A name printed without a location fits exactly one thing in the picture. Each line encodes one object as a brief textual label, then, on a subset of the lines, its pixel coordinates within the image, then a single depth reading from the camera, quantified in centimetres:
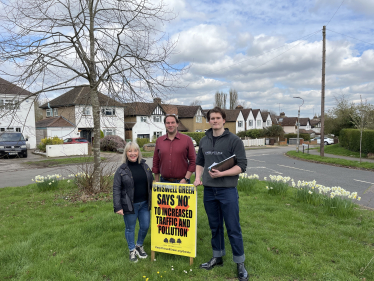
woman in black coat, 382
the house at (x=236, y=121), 5772
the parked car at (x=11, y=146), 2085
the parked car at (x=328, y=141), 4569
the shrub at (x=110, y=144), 2847
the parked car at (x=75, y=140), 2807
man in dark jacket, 354
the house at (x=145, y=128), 4109
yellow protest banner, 390
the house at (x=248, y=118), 6034
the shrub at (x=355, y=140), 2022
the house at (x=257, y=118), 6297
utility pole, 1977
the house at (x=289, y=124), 7504
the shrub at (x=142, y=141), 3538
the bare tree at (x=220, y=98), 7088
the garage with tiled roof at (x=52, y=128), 3130
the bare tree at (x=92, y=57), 678
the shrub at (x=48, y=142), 2470
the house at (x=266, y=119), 6685
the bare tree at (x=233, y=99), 7212
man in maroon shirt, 421
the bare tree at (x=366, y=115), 2126
